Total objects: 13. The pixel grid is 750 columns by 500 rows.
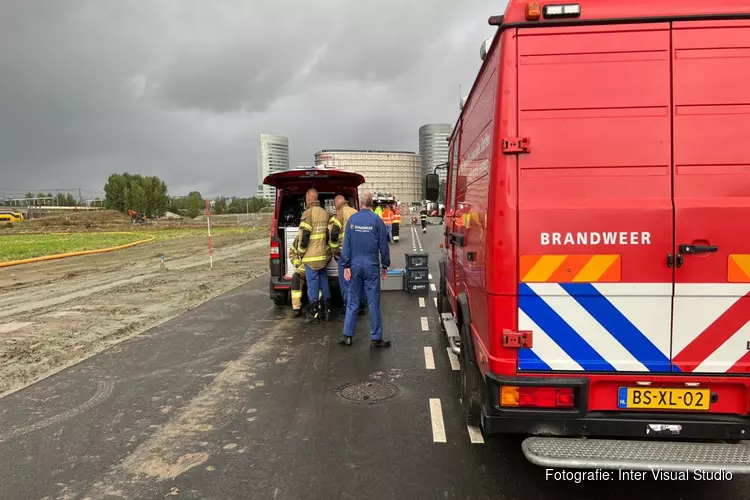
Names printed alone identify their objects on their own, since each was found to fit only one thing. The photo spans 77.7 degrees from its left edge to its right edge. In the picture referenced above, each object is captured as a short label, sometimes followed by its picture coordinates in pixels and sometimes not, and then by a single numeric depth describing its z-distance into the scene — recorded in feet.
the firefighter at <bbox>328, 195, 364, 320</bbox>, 23.27
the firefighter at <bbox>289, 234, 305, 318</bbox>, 25.06
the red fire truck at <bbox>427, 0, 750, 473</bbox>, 8.21
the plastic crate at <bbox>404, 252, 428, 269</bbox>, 30.76
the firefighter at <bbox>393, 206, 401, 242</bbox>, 74.78
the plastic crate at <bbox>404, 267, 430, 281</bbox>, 30.89
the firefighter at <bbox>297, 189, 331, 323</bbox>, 23.79
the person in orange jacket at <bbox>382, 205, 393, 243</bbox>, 67.31
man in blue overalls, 19.78
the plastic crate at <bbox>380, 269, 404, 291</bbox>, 33.53
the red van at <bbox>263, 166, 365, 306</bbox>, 26.20
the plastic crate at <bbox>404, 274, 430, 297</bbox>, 31.27
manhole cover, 14.43
